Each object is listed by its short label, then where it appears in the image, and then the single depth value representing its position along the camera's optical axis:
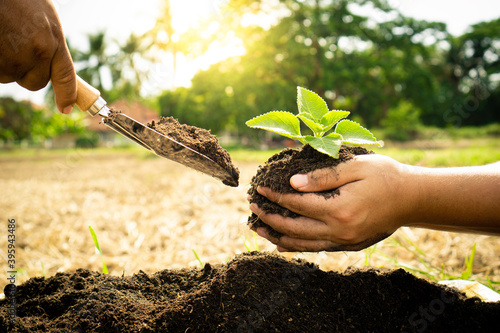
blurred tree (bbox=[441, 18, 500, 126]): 20.34
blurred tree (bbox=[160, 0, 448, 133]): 11.08
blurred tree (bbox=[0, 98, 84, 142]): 21.32
